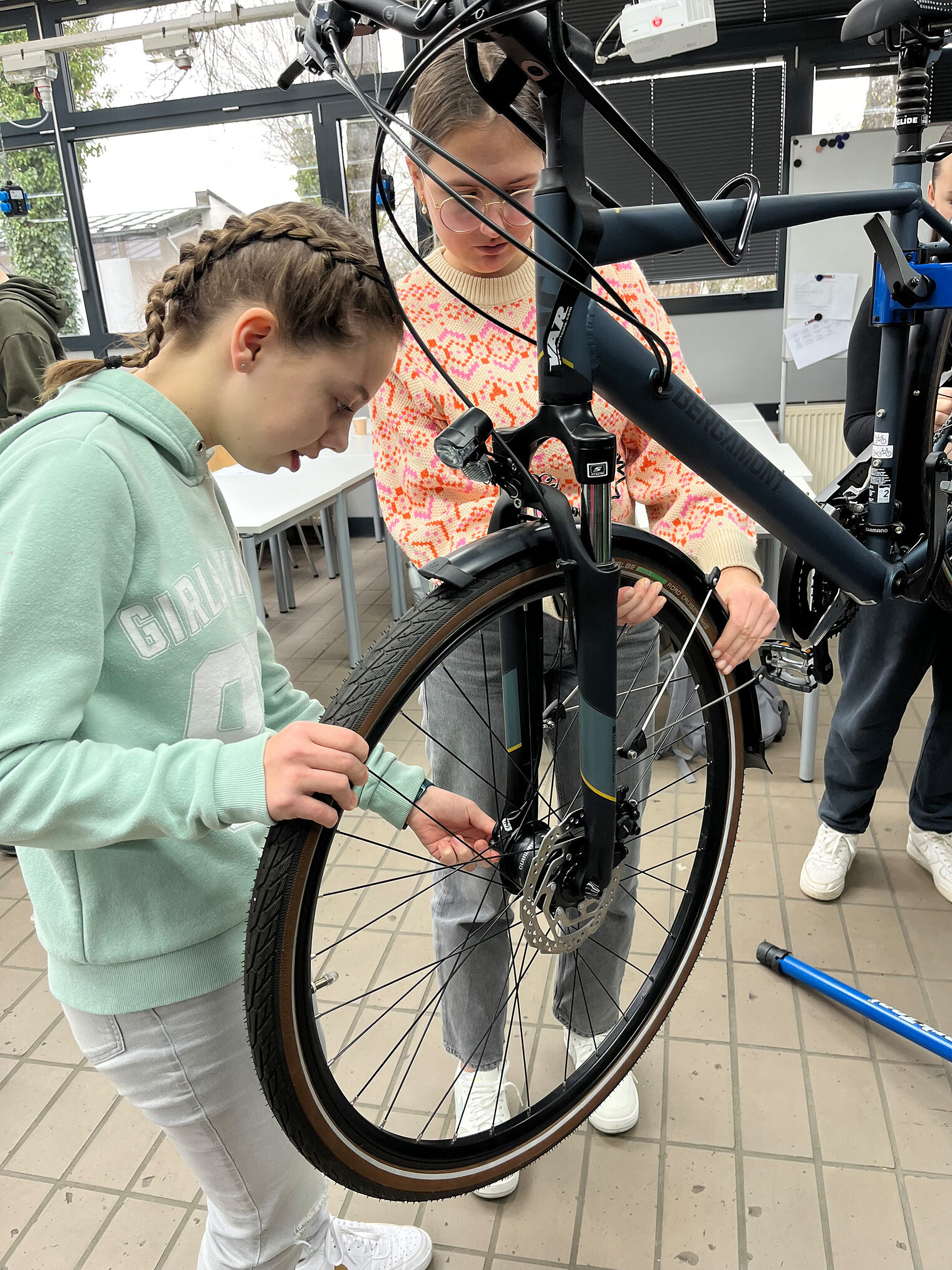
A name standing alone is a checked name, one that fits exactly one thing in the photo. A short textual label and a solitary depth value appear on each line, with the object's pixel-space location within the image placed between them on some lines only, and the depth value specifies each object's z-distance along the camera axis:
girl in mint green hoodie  0.70
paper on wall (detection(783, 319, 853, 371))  3.68
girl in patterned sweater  1.01
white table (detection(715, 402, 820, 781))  2.59
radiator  3.70
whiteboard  3.67
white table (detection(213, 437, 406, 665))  2.86
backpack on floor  2.52
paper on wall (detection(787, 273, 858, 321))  3.65
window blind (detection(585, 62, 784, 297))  4.32
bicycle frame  0.75
